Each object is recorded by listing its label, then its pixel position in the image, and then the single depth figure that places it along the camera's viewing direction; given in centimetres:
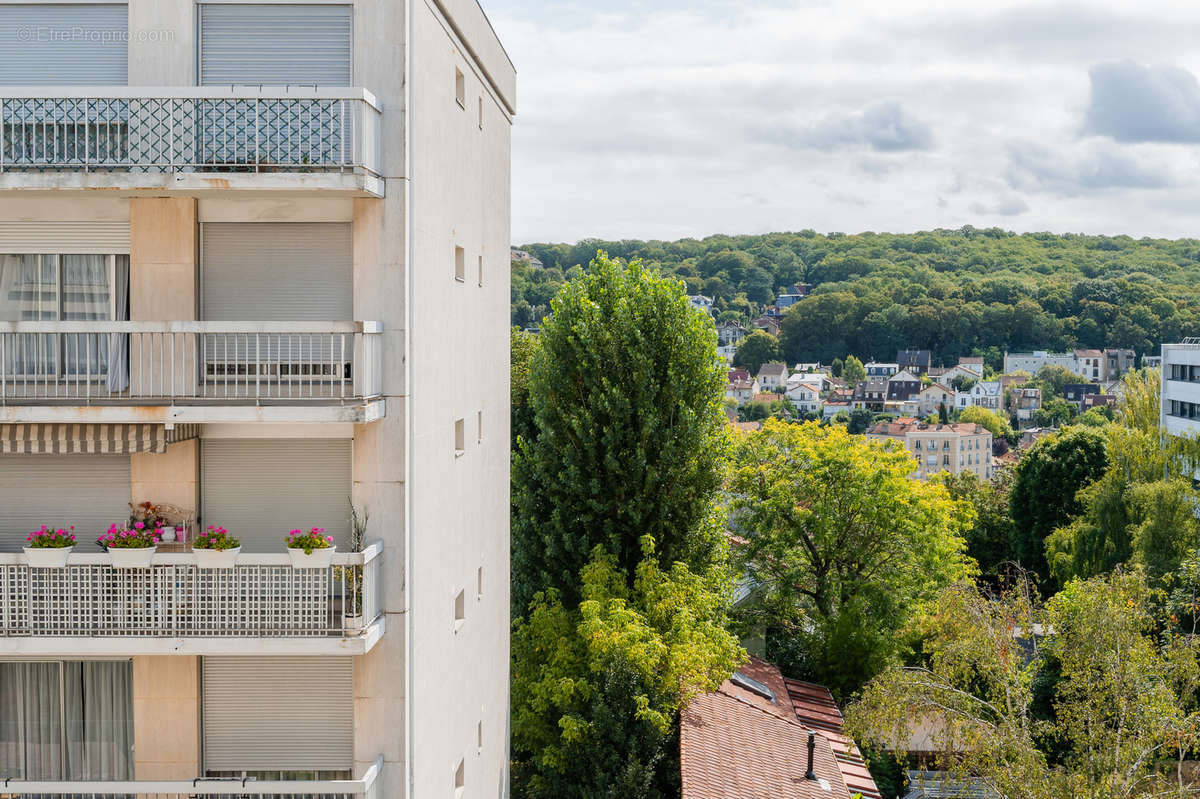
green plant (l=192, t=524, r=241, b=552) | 1093
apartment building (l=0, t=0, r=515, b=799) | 1084
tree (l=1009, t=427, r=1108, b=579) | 5819
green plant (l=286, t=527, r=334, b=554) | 1091
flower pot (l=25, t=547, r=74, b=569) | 1075
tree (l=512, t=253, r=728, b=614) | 2619
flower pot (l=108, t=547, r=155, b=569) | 1073
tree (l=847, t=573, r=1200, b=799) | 1688
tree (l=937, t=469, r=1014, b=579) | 6444
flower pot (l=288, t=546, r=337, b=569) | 1076
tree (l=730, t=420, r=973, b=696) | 3203
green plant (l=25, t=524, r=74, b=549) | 1101
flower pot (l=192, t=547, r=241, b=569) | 1079
